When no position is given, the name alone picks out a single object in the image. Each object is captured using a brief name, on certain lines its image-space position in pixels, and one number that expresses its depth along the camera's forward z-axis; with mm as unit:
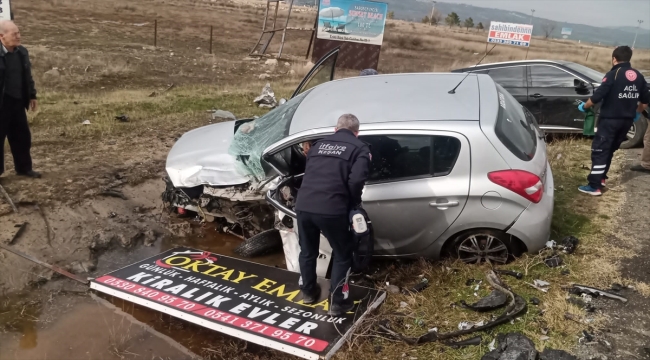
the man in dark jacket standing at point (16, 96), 5912
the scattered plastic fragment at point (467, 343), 3744
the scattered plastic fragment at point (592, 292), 4168
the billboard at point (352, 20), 18281
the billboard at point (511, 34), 27750
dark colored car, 8398
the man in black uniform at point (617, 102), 5789
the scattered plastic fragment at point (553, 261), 4633
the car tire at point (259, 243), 5512
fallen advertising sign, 3971
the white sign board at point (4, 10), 8906
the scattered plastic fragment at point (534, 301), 4156
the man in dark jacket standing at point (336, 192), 3824
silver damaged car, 4395
